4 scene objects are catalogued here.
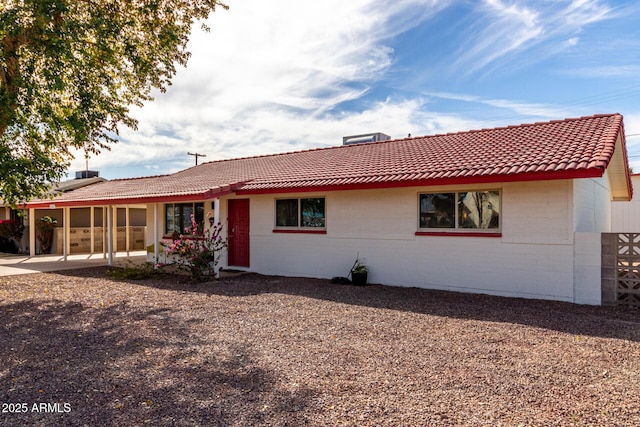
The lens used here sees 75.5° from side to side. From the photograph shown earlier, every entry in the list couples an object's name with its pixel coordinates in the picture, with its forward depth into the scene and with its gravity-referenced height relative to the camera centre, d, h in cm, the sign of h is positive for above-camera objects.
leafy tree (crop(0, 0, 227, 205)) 857 +366
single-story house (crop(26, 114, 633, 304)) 825 +26
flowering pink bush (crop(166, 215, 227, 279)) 1120 -90
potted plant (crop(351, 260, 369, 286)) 1034 -142
